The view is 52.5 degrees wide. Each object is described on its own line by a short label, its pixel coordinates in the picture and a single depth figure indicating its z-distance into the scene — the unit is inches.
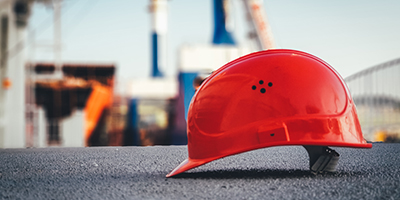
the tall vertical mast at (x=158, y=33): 807.7
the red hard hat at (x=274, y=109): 71.7
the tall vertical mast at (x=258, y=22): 765.3
